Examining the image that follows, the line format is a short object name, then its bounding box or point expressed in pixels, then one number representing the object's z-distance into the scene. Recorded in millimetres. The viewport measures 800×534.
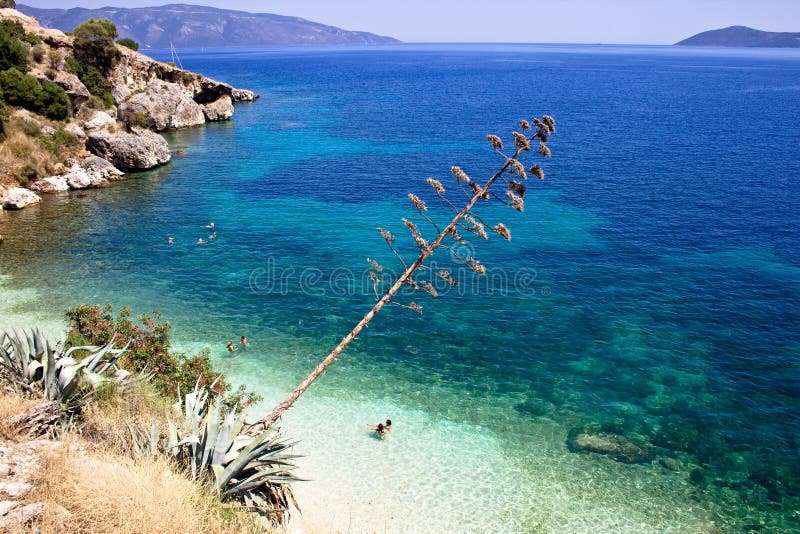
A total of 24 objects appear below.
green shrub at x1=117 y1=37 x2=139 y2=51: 87006
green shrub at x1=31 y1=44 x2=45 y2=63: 61281
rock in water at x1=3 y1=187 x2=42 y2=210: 42906
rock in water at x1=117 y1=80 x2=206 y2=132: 68062
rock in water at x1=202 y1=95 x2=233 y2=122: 89062
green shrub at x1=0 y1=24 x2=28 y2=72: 54312
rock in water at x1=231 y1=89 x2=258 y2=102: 111438
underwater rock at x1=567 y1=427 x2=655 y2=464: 20328
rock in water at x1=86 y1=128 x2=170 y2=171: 54622
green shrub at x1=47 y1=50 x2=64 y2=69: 62781
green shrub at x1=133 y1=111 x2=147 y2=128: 67000
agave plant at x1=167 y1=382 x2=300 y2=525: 12805
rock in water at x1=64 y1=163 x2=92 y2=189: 49500
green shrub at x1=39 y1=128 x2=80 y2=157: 49625
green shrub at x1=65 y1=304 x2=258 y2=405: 19536
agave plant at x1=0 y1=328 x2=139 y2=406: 15328
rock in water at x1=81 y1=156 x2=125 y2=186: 51247
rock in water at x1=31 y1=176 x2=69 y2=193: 47375
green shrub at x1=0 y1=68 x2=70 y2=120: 51562
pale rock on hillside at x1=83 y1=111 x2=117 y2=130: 57281
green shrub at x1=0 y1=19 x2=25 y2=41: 60438
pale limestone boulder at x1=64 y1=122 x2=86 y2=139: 53094
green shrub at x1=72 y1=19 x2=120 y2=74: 71312
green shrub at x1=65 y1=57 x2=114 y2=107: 66750
